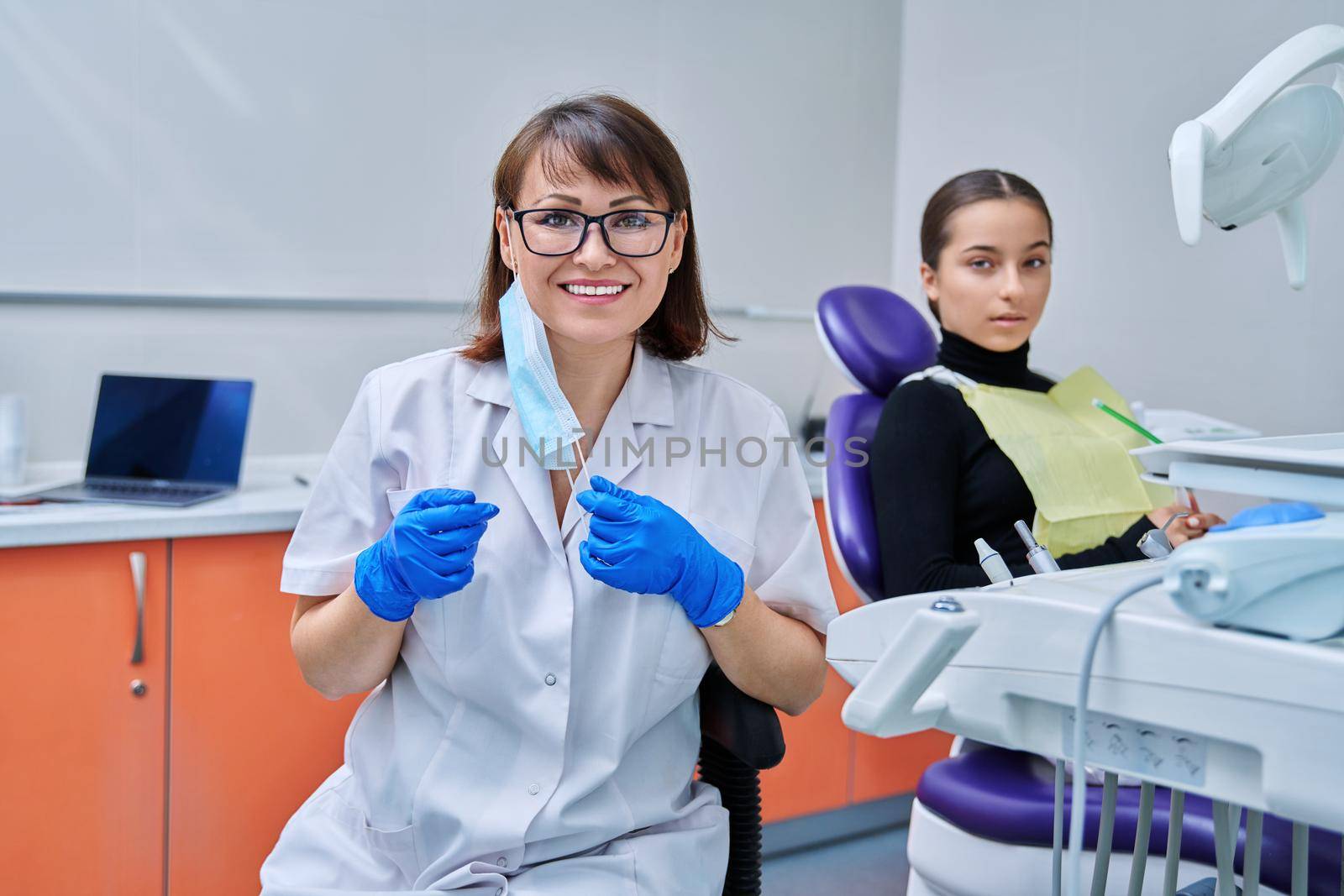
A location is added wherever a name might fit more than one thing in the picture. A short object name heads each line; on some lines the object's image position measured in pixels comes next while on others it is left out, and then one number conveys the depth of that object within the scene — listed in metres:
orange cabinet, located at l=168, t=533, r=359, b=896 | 1.76
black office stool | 1.17
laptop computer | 1.94
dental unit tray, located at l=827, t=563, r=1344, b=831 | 0.65
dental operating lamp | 0.96
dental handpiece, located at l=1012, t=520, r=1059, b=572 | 0.96
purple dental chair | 1.27
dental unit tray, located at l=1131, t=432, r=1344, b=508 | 0.83
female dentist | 1.11
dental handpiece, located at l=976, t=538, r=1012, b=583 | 0.94
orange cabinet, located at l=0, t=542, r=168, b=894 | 1.64
